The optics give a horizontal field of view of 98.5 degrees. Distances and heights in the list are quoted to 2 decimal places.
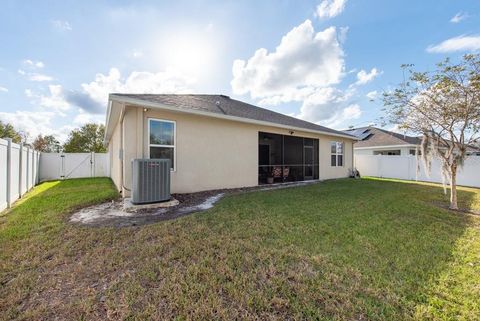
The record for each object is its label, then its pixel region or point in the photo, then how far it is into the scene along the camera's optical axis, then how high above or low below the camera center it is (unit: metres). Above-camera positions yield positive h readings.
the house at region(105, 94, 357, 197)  6.09 +0.89
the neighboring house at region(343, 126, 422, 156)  15.62 +1.59
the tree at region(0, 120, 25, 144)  18.91 +3.04
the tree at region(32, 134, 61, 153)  23.78 +2.38
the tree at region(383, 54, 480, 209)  5.24 +1.55
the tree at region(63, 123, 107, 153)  24.64 +2.93
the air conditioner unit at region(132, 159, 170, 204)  5.04 -0.42
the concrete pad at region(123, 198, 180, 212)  4.95 -1.04
